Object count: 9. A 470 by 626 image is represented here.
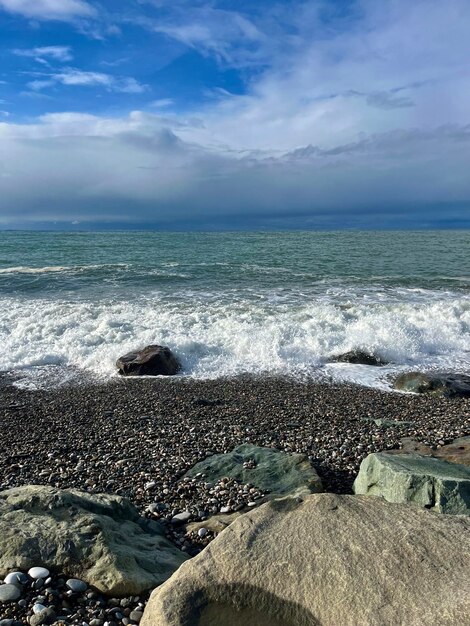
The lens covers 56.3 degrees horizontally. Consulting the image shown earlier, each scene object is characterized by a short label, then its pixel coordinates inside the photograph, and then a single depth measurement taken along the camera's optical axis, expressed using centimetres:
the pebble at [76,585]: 382
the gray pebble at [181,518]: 557
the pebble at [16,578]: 376
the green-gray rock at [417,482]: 482
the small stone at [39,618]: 345
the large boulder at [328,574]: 297
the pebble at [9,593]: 362
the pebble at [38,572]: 385
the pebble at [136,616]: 359
